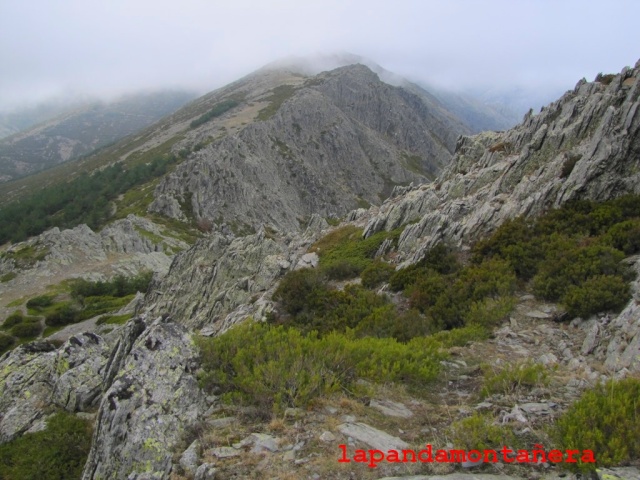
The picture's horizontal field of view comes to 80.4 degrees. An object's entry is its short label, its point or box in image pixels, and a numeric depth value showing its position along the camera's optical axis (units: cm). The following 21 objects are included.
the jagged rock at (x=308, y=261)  2756
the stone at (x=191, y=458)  619
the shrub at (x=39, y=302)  5634
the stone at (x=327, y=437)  639
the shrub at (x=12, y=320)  5072
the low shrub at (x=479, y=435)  585
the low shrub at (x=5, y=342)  4493
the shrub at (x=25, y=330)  4837
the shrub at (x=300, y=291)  1889
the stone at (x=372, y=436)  628
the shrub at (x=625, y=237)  1376
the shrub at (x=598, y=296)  1127
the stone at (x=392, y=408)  734
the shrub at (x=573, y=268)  1276
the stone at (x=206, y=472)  584
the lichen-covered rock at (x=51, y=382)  1015
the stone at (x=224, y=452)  626
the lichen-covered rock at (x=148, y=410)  674
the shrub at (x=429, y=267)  1777
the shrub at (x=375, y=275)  2034
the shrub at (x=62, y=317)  5241
